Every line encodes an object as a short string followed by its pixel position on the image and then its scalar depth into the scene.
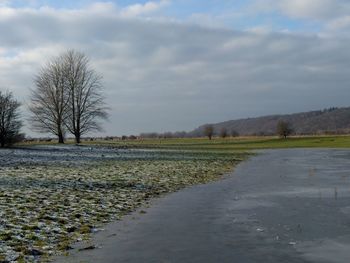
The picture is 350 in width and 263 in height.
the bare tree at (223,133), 154.50
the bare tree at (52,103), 63.38
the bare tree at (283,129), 126.88
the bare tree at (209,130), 148.62
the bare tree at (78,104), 64.75
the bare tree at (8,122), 42.84
